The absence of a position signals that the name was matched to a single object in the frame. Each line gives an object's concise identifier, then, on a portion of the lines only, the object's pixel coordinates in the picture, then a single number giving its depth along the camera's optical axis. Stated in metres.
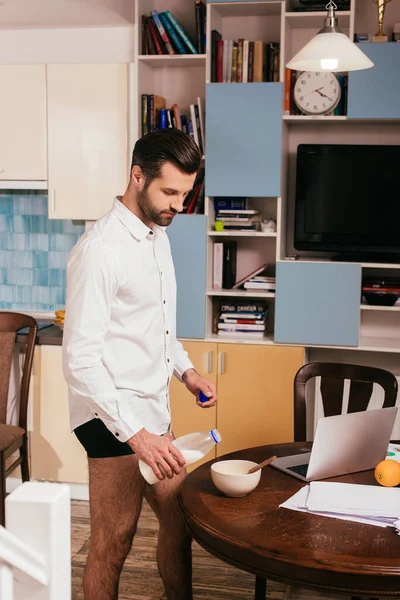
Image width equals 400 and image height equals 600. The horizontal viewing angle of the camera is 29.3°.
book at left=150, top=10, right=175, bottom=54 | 3.71
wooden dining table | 1.55
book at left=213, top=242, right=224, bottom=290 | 3.79
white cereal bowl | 1.87
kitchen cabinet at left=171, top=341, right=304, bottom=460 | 3.67
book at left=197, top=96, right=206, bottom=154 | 3.73
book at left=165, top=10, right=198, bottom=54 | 3.69
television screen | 3.67
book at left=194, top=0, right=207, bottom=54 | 3.67
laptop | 1.92
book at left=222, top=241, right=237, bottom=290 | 3.85
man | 1.95
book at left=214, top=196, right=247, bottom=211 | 3.77
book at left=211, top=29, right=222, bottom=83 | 3.63
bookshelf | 3.57
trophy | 3.36
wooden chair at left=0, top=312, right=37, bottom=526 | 3.42
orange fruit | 1.95
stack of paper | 1.76
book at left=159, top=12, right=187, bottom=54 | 3.70
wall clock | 3.57
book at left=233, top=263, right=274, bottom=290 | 3.80
